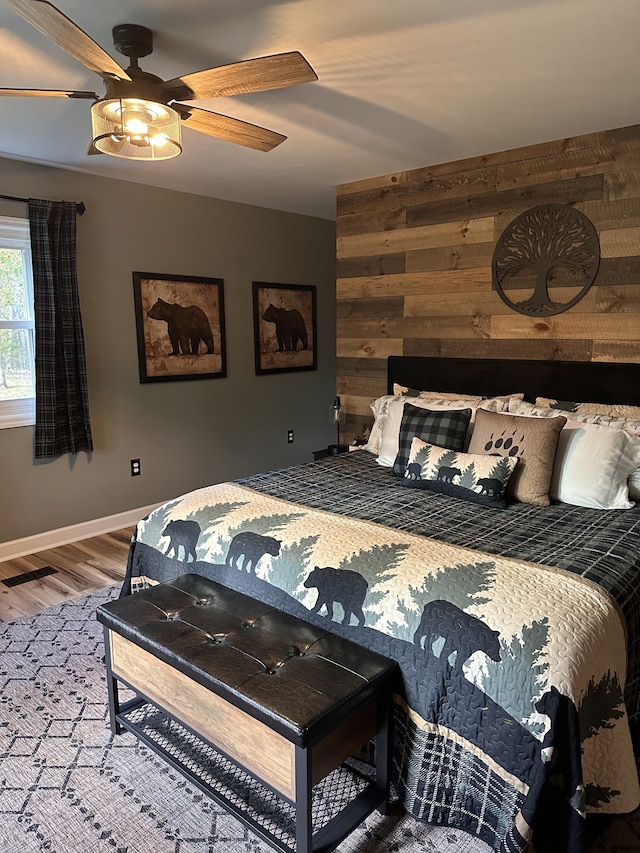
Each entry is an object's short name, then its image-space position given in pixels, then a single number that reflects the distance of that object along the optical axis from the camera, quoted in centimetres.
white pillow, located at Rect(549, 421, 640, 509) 245
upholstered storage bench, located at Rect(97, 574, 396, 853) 150
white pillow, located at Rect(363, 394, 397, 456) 347
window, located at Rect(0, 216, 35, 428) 360
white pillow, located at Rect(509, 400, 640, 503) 251
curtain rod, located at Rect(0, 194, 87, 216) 379
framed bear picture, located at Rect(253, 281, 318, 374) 512
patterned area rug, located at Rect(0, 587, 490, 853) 167
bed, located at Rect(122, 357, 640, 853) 146
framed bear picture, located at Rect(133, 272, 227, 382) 427
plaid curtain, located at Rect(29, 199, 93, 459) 363
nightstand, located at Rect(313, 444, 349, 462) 424
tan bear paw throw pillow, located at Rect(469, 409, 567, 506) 250
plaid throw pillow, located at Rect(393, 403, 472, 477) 281
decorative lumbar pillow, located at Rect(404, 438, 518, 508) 248
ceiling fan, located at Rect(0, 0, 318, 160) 176
